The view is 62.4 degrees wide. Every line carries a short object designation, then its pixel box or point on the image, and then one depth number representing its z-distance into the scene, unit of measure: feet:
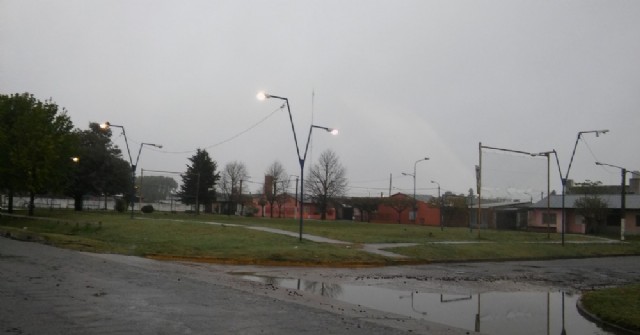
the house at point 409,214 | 285.43
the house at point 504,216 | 225.97
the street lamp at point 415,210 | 274.73
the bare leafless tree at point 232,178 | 372.99
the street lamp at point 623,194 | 141.67
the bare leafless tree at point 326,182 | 289.06
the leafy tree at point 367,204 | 299.17
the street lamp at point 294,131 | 87.10
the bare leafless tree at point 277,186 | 319.00
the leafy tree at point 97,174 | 226.38
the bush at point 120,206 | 235.81
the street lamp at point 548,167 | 143.33
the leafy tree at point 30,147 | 150.10
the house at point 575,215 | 188.34
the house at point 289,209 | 331.36
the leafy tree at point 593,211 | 189.78
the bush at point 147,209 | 241.08
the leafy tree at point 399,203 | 285.02
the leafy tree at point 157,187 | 552.82
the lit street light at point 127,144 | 136.49
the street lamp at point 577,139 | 113.35
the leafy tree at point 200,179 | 289.33
